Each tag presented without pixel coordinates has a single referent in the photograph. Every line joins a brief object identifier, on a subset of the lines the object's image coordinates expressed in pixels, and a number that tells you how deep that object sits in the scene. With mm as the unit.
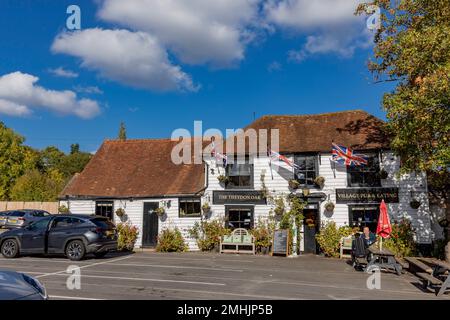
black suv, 14445
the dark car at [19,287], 5105
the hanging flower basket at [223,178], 19234
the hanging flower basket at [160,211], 19828
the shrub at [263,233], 18219
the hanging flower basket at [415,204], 16844
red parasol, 12891
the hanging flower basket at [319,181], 18030
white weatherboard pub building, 17688
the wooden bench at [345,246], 16859
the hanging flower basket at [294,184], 18178
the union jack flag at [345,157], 17094
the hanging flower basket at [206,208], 19125
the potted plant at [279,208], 18212
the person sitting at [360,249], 13531
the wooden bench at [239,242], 18250
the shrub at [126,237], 19855
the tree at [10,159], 47156
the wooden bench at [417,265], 11491
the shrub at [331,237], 17234
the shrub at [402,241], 16500
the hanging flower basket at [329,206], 17706
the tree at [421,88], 12445
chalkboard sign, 17484
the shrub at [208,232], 18859
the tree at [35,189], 34938
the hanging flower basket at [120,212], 20531
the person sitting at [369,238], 13995
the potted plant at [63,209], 21281
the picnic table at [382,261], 12500
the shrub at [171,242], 19234
